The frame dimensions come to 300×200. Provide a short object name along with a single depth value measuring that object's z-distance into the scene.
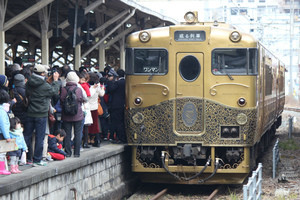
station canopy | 24.53
